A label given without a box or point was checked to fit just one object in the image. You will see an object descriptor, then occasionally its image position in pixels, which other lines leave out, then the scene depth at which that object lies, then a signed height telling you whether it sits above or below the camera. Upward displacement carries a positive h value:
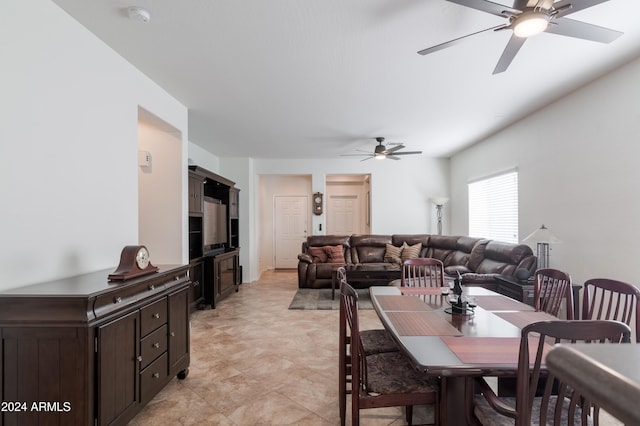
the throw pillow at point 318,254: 6.14 -0.75
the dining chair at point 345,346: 1.91 -0.88
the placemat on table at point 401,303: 2.12 -0.64
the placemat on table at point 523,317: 1.82 -0.64
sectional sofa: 3.99 -0.67
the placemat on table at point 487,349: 1.34 -0.63
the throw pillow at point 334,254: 6.12 -0.75
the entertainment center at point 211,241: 4.37 -0.37
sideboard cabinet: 1.53 -0.70
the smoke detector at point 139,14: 1.98 +1.35
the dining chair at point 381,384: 1.61 -0.91
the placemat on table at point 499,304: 2.11 -0.64
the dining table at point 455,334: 1.31 -0.64
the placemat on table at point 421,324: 1.68 -0.64
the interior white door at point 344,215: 8.52 +0.06
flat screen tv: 4.79 -0.09
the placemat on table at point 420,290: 2.58 -0.64
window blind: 4.64 +0.14
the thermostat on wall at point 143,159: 3.49 +0.69
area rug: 4.72 -1.38
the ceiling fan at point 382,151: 5.09 +1.10
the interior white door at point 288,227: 8.31 -0.26
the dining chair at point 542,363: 1.07 -0.55
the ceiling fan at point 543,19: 1.58 +1.08
